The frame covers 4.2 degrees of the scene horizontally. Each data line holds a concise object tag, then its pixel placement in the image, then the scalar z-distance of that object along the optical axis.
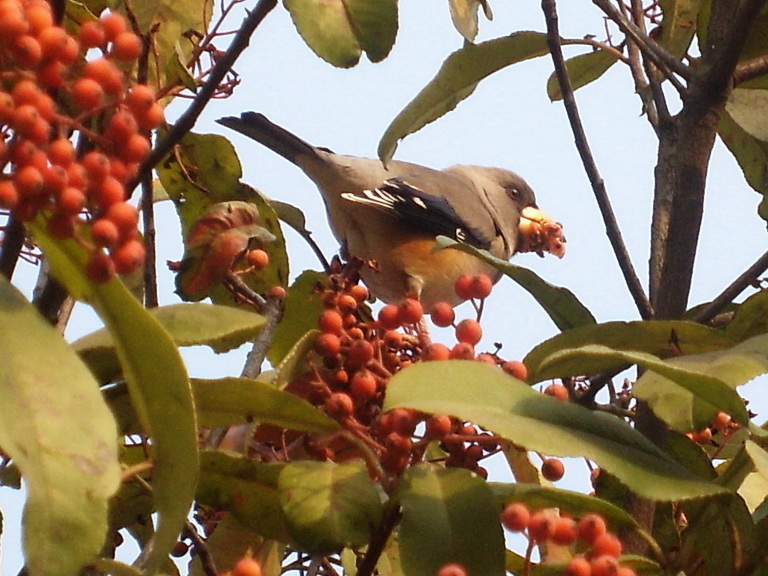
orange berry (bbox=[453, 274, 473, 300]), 4.10
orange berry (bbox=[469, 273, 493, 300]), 4.09
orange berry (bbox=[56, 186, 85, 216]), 3.92
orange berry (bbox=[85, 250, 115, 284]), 3.93
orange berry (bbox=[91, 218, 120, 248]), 3.92
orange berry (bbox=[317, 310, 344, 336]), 4.09
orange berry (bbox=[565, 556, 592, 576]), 3.96
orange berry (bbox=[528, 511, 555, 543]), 3.98
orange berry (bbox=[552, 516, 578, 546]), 3.99
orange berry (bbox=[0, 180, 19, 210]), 3.91
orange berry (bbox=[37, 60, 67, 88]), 3.93
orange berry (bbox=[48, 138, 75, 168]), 3.92
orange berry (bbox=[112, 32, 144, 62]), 3.97
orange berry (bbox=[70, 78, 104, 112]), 3.94
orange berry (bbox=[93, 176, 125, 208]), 3.93
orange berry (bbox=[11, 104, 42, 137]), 3.91
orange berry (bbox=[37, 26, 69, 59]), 3.92
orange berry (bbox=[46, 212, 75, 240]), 3.92
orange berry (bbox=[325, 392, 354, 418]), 4.02
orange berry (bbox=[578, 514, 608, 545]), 3.98
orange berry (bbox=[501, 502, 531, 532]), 3.98
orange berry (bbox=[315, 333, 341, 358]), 4.07
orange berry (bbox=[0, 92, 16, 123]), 3.91
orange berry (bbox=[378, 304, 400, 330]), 4.08
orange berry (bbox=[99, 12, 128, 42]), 3.97
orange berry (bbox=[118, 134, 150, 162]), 3.94
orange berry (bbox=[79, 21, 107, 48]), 3.97
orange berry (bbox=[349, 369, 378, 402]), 4.04
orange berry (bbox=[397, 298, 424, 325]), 4.08
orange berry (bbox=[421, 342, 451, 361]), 4.04
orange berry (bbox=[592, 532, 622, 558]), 3.98
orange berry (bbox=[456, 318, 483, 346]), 4.05
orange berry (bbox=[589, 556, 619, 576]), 3.96
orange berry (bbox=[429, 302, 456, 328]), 4.10
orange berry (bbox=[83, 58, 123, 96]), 3.94
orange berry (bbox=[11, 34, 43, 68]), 3.92
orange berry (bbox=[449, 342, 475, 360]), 4.04
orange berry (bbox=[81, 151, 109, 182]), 3.93
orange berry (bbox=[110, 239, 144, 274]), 3.93
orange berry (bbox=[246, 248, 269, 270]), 4.22
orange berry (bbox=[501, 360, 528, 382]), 4.04
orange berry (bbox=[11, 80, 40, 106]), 3.91
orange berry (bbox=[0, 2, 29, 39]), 3.91
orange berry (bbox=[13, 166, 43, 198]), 3.91
